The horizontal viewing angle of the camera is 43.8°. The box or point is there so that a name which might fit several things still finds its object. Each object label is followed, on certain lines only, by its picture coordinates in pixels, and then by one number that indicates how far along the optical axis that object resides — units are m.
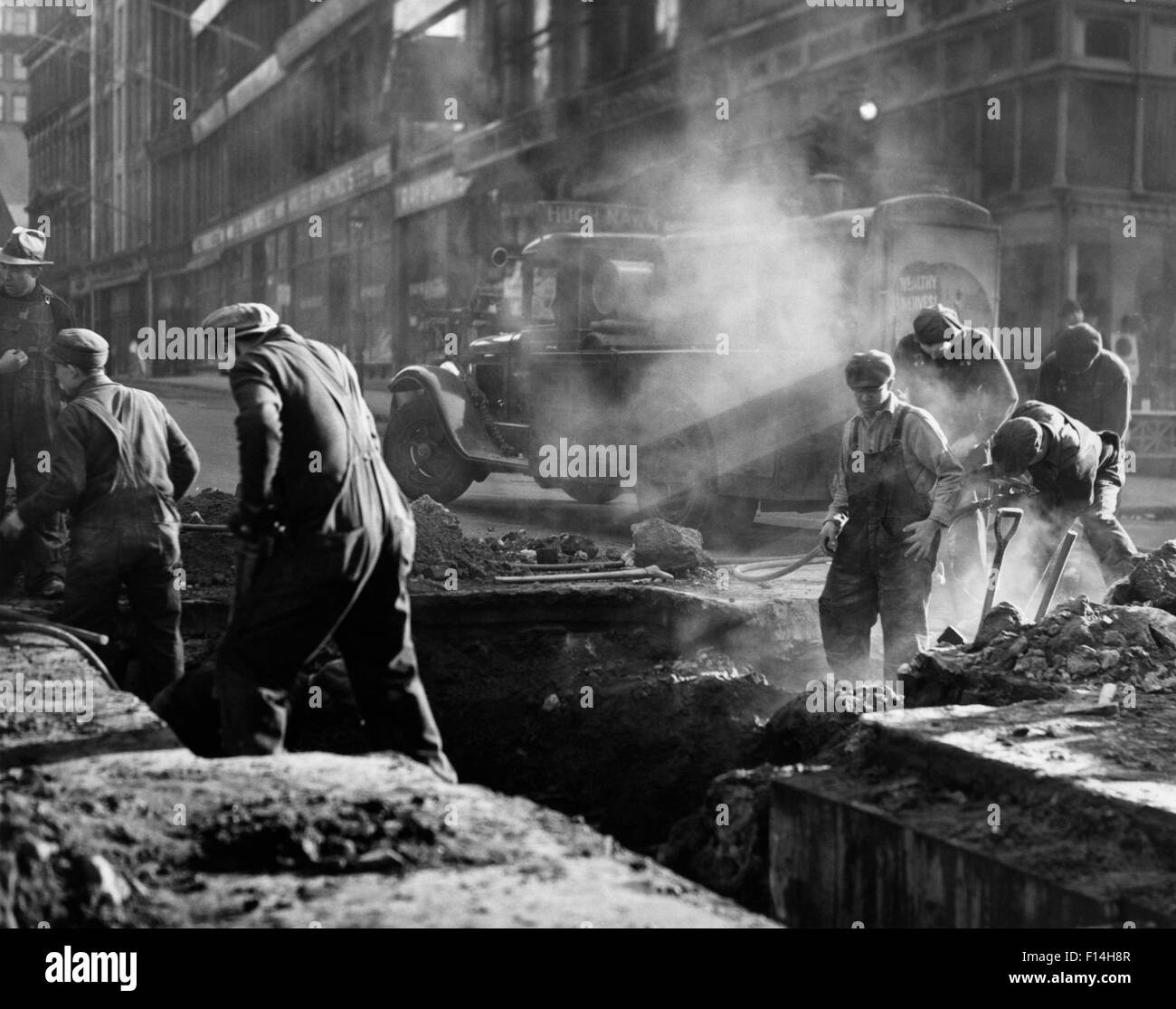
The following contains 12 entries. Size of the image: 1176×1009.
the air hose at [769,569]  8.81
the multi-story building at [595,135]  18.12
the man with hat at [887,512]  6.69
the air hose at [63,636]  5.66
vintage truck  11.27
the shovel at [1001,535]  7.11
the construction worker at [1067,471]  7.31
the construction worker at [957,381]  8.41
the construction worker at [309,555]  4.71
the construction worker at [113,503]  6.28
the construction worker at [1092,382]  8.77
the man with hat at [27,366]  8.48
